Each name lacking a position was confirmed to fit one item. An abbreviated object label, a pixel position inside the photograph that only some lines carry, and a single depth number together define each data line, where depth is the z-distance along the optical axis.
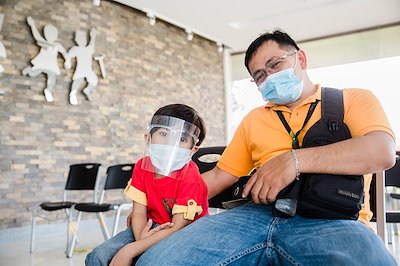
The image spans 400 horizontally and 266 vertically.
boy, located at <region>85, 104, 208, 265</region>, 1.23
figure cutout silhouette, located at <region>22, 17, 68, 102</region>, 4.54
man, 0.99
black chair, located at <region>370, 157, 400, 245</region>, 1.33
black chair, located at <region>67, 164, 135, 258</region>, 3.33
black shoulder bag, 1.05
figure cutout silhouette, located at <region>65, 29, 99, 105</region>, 4.93
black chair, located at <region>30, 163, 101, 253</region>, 3.71
